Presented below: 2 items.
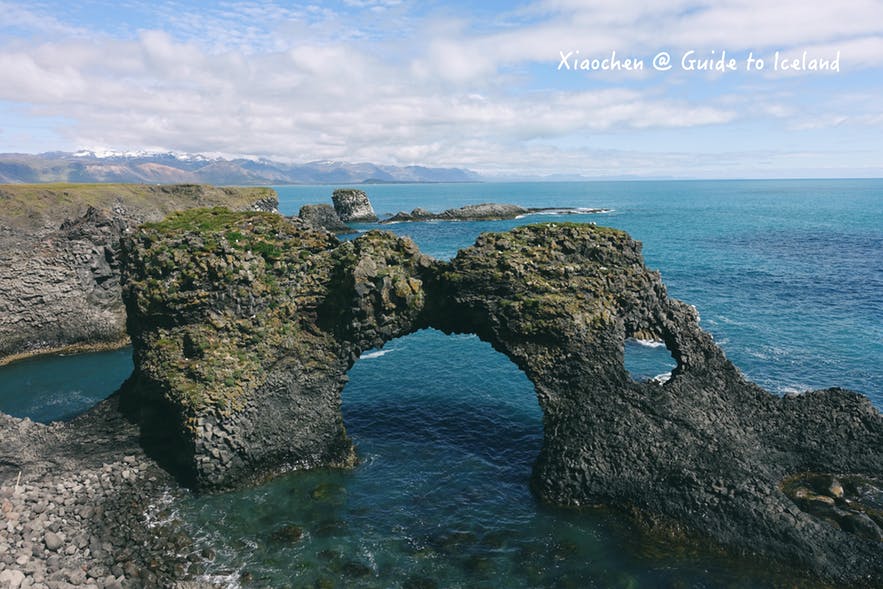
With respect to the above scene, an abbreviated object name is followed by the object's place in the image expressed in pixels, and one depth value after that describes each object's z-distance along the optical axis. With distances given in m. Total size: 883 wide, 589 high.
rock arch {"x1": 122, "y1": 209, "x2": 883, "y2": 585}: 31.30
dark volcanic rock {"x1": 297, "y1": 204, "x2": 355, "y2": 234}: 148.88
